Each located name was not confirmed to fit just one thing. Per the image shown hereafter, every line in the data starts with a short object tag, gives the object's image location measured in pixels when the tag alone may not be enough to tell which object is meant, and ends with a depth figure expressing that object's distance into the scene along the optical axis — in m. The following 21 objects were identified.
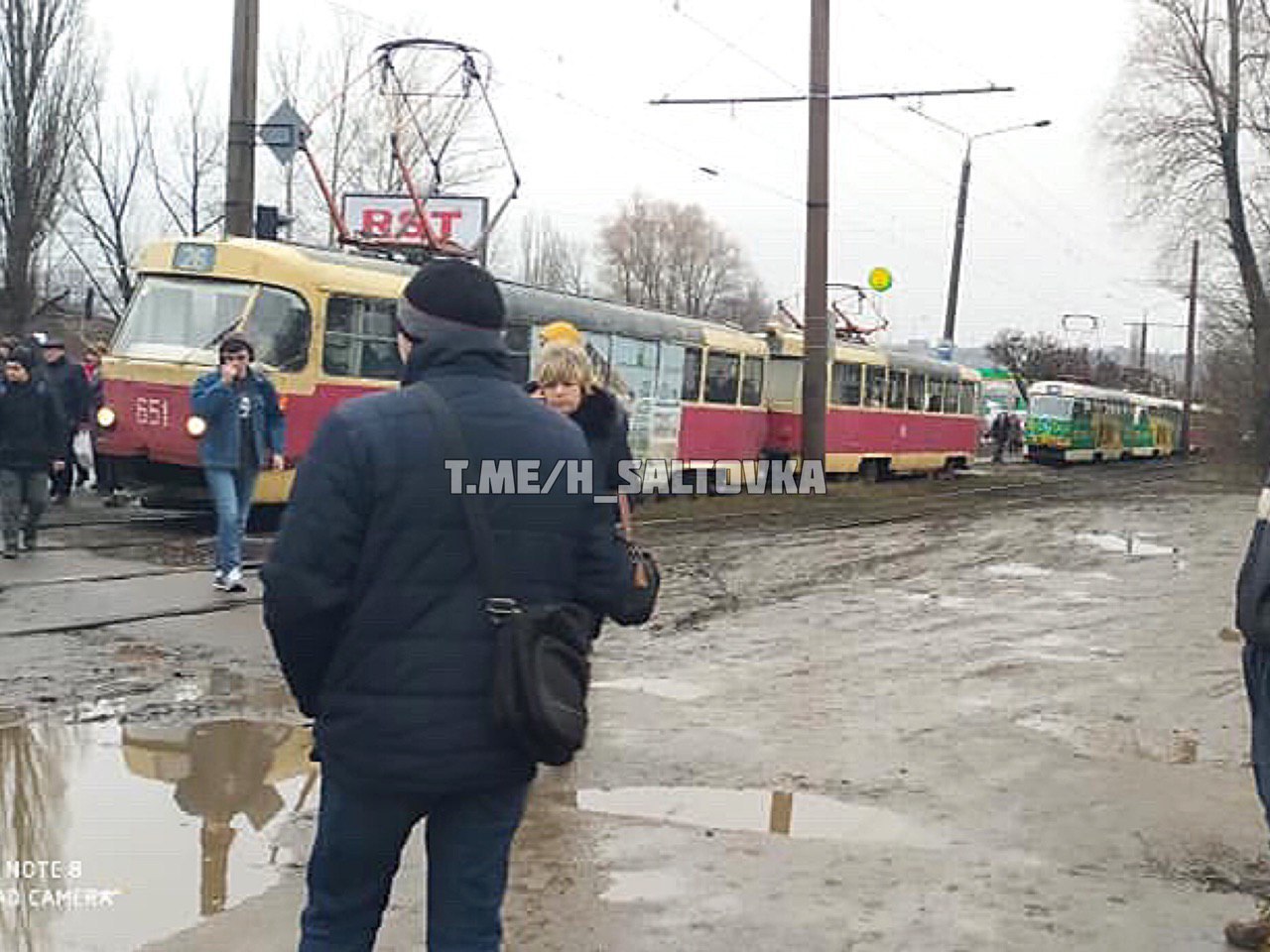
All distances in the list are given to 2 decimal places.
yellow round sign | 28.92
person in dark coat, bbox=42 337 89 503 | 14.72
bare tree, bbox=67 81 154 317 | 39.62
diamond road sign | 17.84
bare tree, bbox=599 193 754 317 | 75.75
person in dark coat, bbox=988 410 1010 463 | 48.50
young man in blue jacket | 10.23
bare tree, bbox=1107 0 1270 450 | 36.06
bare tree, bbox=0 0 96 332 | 31.31
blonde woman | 5.64
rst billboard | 27.45
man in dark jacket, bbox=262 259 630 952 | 3.04
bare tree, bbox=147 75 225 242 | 41.25
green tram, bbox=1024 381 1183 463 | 47.59
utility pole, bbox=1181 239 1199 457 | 61.25
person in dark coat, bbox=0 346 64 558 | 11.23
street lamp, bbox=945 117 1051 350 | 38.81
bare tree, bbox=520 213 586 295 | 69.06
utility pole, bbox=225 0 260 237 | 17.12
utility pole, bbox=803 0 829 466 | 23.03
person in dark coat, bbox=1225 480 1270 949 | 4.47
